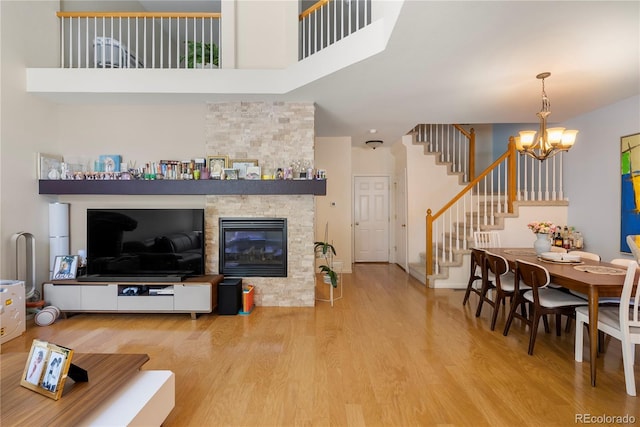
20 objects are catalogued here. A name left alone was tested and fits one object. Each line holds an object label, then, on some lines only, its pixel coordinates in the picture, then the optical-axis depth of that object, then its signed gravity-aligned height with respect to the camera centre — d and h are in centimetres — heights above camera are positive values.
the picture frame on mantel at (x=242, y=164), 400 +63
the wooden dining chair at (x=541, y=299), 267 -79
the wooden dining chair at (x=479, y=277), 361 -79
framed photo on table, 150 -78
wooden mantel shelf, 380 +32
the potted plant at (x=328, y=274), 407 -82
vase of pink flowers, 346 -27
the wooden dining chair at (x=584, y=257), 323 -50
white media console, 362 -100
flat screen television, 377 -36
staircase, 498 +6
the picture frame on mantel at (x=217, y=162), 399 +66
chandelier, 326 +78
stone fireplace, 404 +63
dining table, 227 -53
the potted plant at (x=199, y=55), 403 +218
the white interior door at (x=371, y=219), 733 -17
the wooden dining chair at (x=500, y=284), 320 -79
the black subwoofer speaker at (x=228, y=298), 376 -104
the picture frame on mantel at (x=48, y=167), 379 +59
